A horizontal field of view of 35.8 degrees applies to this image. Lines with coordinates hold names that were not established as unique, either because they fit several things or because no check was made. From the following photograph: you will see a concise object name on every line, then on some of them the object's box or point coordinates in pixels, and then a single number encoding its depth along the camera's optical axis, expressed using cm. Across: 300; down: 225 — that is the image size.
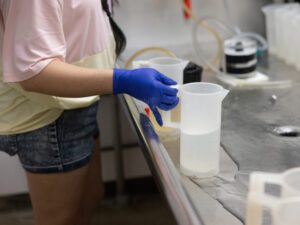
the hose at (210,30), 175
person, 97
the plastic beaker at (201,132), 93
